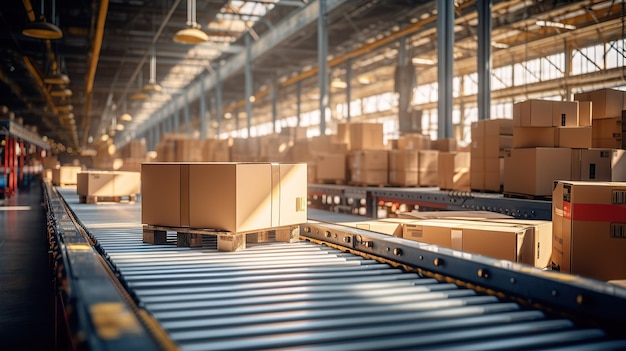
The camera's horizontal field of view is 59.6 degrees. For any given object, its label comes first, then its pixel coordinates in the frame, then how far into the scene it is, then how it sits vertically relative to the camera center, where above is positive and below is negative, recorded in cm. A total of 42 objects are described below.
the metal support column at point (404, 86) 1330 +215
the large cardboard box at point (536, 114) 520 +56
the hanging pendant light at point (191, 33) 910 +233
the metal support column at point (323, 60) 1262 +262
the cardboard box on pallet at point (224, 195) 311 -14
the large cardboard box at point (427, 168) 815 +6
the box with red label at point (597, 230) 331 -35
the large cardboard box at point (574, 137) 514 +33
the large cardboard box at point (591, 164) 507 +8
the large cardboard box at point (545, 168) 505 +4
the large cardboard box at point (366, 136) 889 +59
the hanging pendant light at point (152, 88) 1488 +230
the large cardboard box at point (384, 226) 422 -42
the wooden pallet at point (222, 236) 313 -40
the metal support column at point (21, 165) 1992 +26
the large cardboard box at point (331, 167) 917 +9
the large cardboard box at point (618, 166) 503 +6
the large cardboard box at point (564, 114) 520 +56
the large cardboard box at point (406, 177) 809 -7
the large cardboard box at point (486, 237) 356 -45
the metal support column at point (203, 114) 2350 +251
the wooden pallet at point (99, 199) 743 -38
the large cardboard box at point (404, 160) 809 +18
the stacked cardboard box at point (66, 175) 1259 -7
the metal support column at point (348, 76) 1686 +297
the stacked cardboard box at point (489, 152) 612 +24
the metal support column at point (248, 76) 1809 +320
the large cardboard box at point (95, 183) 741 -15
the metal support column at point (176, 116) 2948 +309
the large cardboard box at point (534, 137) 522 +35
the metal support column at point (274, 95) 2088 +308
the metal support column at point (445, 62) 898 +182
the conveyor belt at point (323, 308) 158 -48
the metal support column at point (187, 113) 2611 +293
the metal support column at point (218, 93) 2130 +315
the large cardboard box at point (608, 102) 546 +71
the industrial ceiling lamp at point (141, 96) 1625 +227
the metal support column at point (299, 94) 2091 +303
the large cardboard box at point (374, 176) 835 -7
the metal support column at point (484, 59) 894 +188
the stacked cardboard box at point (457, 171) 702 +2
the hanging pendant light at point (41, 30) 875 +229
